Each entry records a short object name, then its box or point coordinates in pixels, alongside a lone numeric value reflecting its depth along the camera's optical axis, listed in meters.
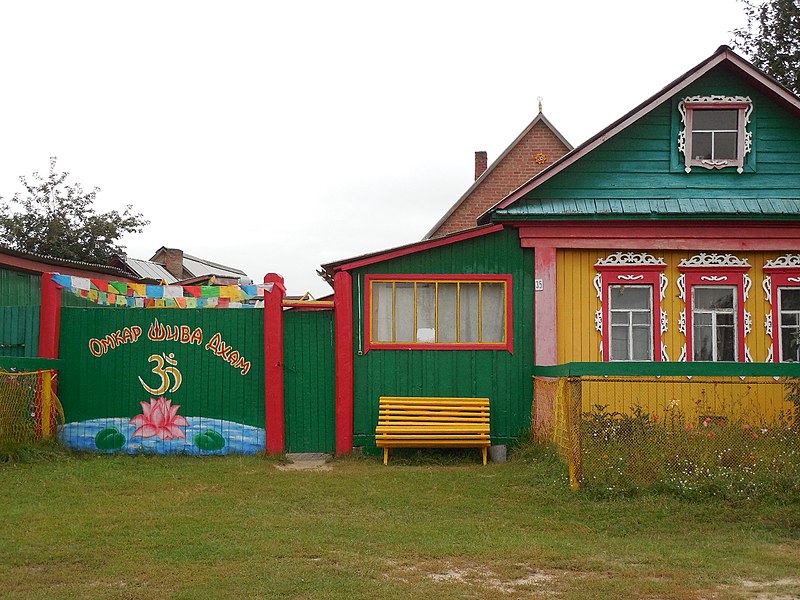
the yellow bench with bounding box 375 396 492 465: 13.91
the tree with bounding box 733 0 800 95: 31.16
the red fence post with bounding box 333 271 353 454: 14.49
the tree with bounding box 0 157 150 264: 46.84
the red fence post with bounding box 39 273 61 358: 14.45
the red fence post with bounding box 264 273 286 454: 14.26
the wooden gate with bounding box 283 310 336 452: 14.61
